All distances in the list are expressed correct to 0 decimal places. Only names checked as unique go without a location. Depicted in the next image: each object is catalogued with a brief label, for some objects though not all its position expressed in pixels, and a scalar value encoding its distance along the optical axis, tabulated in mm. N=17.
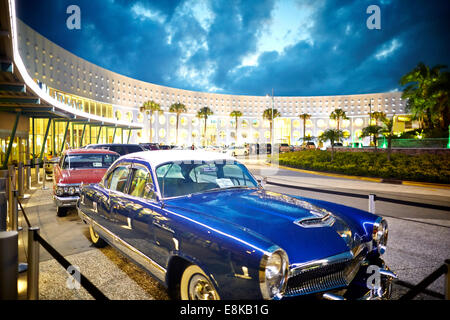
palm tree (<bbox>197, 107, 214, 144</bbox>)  92406
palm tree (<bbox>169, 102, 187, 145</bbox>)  87000
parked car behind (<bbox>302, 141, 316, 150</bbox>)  52334
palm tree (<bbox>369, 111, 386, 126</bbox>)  83175
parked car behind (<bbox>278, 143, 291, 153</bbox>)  47747
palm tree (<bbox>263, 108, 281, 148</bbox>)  82631
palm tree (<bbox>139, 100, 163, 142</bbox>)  81125
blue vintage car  2180
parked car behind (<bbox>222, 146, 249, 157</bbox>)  42300
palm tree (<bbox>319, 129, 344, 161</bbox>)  24281
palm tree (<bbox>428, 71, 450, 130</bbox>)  27875
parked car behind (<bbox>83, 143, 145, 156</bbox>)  13984
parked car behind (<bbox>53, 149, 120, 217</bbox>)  6879
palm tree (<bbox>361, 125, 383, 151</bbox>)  20991
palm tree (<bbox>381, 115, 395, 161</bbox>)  19933
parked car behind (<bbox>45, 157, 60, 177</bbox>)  14411
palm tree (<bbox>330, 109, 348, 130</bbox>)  88731
